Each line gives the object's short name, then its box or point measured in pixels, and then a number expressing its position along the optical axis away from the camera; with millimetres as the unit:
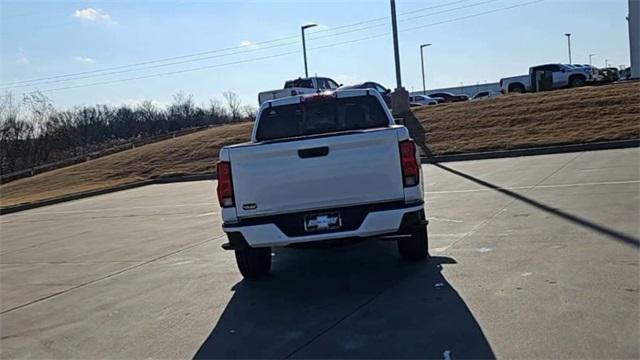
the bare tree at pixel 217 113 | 84688
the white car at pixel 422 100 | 47938
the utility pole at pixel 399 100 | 29691
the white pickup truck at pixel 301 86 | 31484
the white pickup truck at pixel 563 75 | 36469
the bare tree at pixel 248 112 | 79750
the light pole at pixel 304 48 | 38438
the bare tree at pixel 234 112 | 82188
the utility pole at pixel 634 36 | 58344
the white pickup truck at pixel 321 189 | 6324
